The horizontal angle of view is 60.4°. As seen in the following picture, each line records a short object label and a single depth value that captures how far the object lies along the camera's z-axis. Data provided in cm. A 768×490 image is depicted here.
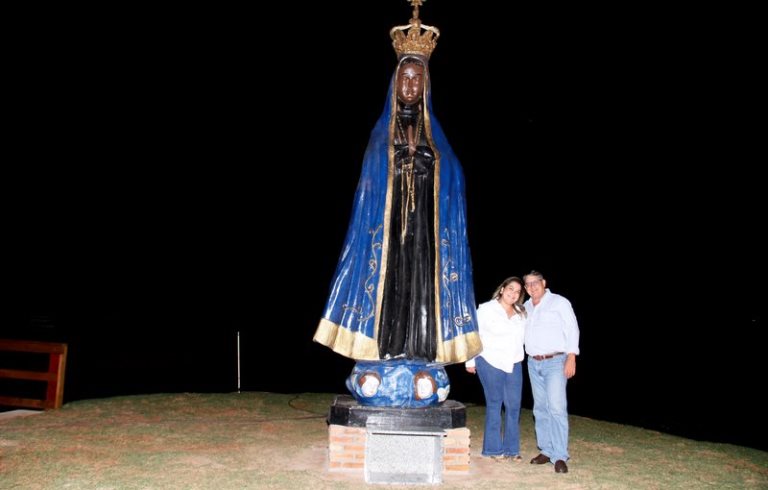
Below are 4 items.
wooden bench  754
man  518
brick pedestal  484
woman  545
